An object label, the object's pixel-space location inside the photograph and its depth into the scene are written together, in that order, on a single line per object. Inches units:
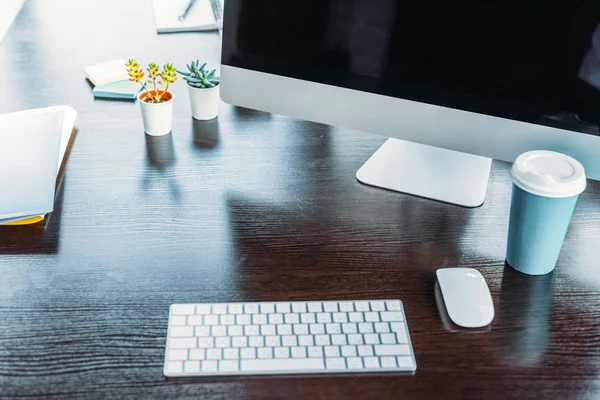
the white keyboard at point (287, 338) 28.4
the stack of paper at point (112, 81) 50.1
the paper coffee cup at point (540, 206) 31.4
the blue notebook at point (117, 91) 50.0
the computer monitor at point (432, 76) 33.2
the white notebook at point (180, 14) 62.0
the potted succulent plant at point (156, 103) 44.5
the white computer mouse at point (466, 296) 31.2
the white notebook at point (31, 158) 37.0
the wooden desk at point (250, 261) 28.3
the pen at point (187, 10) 63.5
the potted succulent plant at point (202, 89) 46.6
